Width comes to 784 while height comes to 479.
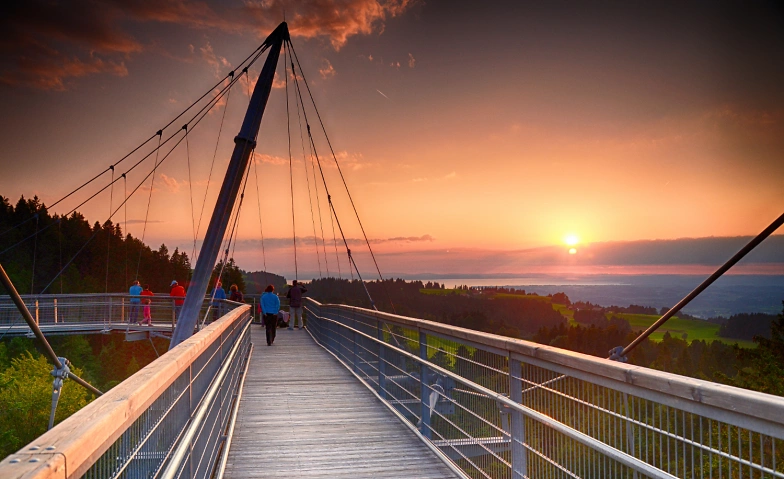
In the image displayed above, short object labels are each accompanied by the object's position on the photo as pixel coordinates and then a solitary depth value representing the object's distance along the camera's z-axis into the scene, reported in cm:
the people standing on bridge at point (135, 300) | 3219
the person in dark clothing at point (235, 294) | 2743
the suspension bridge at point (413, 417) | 231
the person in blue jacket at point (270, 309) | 2048
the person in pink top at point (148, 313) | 3230
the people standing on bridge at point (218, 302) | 2575
